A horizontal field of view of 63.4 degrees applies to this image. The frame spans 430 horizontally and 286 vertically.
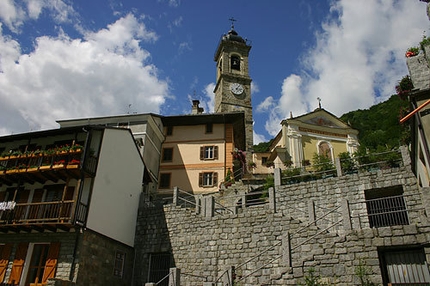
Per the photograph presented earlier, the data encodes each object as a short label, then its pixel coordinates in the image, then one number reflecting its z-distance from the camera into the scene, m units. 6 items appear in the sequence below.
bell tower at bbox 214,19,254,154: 41.62
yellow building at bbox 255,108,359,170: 27.58
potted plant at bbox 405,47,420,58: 13.49
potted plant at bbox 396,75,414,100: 13.34
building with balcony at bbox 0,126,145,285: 15.58
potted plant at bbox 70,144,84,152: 16.86
